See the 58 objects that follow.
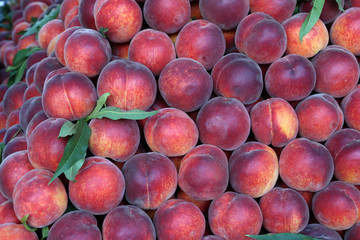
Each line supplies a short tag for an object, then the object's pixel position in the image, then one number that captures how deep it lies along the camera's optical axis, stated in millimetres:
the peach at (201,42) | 1157
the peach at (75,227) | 1039
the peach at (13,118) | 1292
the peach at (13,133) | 1212
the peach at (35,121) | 1125
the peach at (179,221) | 1065
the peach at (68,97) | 1097
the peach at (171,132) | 1099
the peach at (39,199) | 1050
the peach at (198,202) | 1117
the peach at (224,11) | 1167
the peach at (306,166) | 1104
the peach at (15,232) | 1058
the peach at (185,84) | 1120
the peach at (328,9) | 1208
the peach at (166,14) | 1166
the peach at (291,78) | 1138
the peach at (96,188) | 1054
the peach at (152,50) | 1151
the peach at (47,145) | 1070
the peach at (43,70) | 1188
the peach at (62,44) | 1179
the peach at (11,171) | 1097
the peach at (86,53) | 1127
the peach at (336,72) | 1158
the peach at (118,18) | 1154
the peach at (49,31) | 1343
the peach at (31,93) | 1244
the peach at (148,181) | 1077
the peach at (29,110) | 1166
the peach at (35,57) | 1351
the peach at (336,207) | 1105
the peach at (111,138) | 1081
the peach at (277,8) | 1187
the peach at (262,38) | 1142
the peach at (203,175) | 1082
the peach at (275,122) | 1123
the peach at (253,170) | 1098
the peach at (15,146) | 1155
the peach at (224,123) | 1107
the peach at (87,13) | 1189
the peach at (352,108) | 1166
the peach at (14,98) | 1340
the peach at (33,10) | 1772
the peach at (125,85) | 1111
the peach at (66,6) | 1335
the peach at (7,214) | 1086
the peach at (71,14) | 1289
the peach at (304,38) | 1171
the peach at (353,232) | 1111
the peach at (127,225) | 1042
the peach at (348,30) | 1188
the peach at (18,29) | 1699
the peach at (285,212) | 1092
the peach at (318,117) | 1133
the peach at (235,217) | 1078
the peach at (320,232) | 1094
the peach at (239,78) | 1130
